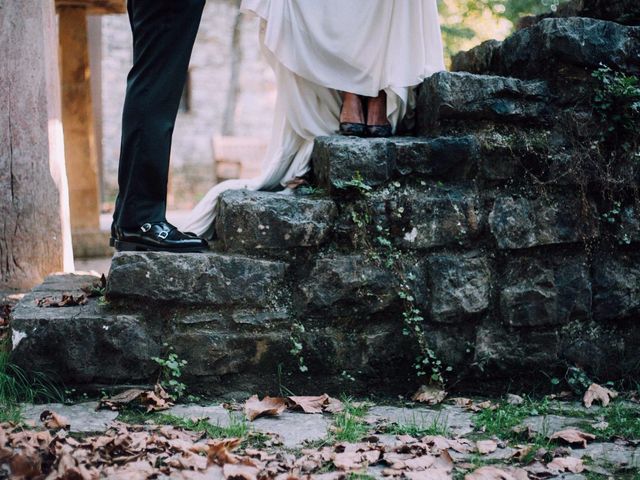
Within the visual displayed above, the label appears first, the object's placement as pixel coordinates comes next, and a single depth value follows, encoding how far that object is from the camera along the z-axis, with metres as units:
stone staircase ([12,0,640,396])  2.80
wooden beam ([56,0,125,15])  6.40
